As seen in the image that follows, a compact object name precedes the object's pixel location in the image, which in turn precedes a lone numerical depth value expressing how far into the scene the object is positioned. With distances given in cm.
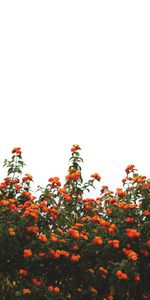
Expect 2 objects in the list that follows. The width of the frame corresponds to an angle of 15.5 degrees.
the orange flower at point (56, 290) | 591
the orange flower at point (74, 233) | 601
